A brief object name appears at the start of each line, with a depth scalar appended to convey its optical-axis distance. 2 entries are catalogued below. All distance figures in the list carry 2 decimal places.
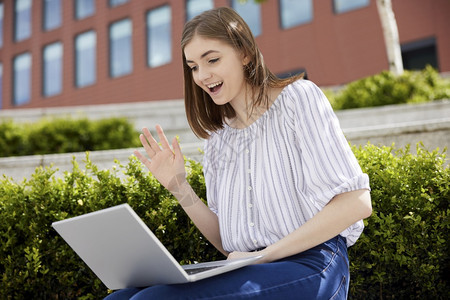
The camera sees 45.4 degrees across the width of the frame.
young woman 1.98
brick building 16.62
